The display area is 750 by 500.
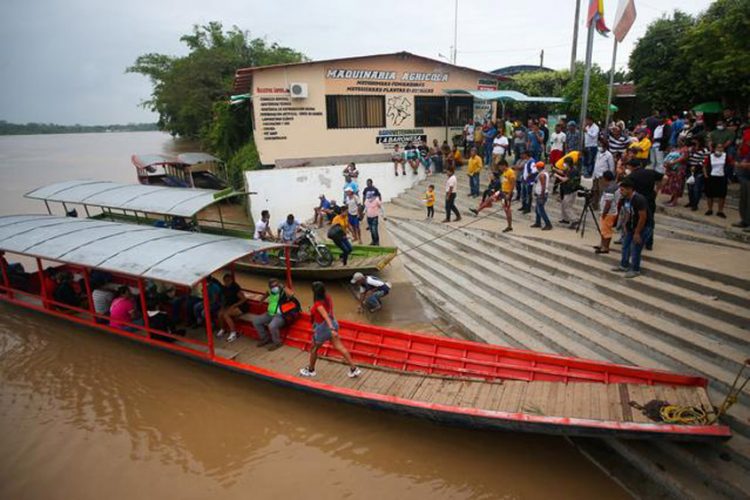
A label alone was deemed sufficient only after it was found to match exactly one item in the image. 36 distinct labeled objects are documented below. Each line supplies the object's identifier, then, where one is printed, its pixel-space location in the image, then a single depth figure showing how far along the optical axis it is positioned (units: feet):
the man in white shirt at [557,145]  41.52
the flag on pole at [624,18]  33.27
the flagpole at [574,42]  67.67
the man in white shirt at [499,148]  45.78
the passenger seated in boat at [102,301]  28.17
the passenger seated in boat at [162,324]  25.86
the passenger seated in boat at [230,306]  25.54
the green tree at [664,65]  70.85
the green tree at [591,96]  47.65
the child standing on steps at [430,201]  42.75
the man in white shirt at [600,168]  32.22
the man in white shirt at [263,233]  38.11
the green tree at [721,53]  50.39
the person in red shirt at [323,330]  19.88
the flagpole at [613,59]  34.47
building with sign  54.60
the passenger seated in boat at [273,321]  24.25
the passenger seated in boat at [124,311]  26.66
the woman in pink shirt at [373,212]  38.81
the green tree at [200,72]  97.35
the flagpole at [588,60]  34.55
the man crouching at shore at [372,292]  30.09
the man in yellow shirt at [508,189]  34.37
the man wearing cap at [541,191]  32.30
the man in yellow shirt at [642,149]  32.07
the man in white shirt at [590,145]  39.65
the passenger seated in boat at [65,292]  30.53
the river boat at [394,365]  16.21
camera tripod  29.86
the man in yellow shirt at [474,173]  45.24
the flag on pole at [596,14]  34.88
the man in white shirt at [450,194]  39.06
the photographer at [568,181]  31.81
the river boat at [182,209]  35.35
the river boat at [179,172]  71.01
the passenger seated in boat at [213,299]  25.71
